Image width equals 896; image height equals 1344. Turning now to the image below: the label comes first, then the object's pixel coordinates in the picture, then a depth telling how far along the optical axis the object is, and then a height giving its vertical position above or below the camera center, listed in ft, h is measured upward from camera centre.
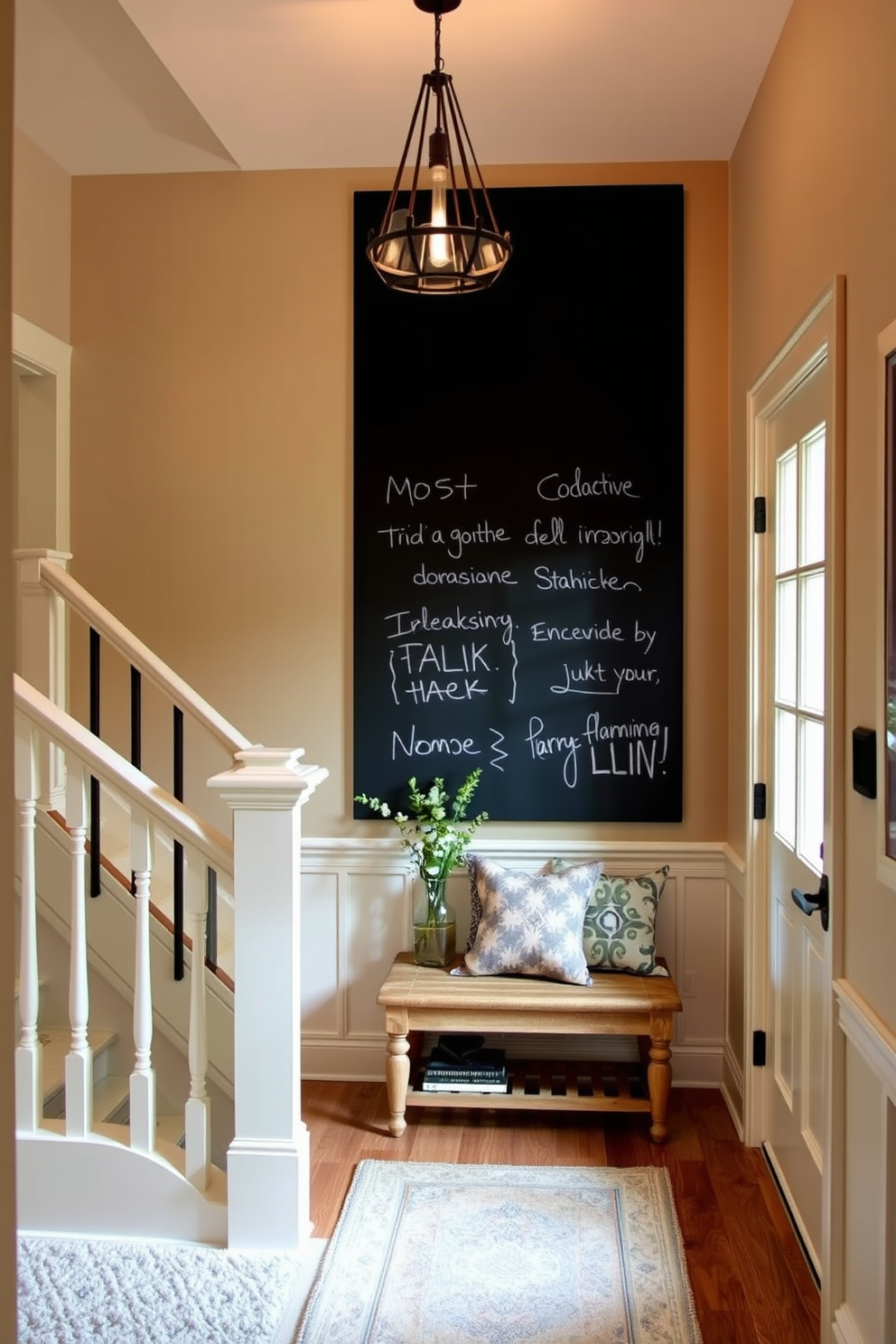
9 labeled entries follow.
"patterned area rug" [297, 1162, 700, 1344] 7.28 -4.40
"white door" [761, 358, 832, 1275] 7.97 -0.92
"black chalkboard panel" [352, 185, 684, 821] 11.50 +1.65
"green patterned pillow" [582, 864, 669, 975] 10.77 -2.59
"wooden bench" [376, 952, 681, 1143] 10.11 -3.27
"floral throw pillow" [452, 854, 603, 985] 10.43 -2.49
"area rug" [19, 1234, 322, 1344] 7.05 -4.23
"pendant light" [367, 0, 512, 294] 7.16 +2.95
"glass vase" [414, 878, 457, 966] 11.11 -2.70
